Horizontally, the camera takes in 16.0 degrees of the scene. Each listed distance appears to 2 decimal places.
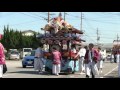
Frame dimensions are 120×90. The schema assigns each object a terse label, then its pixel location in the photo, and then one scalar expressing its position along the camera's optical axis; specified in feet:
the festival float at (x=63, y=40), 69.15
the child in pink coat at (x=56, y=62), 66.54
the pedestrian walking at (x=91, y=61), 51.29
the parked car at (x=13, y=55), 173.06
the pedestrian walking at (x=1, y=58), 38.61
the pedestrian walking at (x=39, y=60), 70.39
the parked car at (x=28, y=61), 92.13
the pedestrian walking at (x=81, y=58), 71.51
